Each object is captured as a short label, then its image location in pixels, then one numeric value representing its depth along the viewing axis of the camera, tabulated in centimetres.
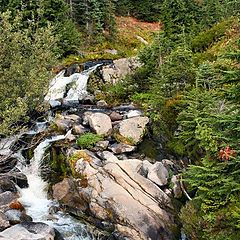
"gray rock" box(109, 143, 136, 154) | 1695
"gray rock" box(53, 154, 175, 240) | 1253
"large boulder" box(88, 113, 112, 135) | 1842
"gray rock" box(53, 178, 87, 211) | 1429
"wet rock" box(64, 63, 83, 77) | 3212
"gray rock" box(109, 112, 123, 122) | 2059
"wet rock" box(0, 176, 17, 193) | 1532
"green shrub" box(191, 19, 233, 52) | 2725
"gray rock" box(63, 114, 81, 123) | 2086
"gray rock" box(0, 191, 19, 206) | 1422
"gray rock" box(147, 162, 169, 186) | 1446
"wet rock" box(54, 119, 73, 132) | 1975
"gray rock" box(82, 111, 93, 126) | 1963
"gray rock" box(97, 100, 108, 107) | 2593
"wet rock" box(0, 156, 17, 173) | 1694
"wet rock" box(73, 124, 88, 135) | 1864
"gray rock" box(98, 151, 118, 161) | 1558
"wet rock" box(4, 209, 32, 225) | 1316
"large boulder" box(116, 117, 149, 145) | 1784
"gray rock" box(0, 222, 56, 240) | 1171
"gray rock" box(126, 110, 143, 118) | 2117
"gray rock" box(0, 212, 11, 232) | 1262
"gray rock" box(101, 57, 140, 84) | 3117
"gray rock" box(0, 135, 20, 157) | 1726
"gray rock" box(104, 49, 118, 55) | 4238
